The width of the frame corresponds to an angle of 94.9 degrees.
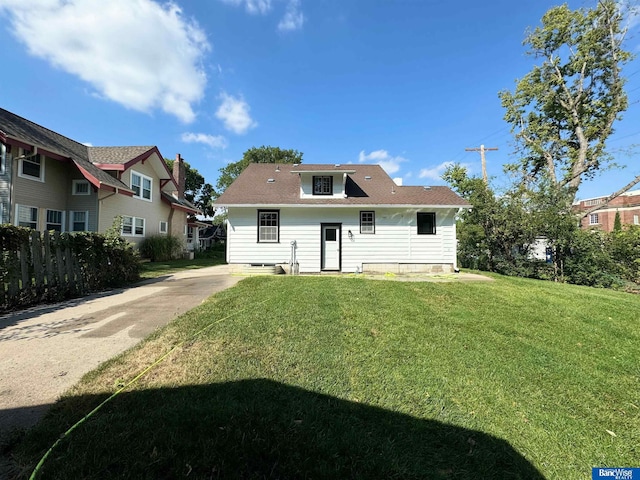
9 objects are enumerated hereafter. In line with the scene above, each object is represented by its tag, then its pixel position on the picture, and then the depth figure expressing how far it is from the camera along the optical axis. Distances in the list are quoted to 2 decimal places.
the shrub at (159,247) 17.80
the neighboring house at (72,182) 12.16
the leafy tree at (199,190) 45.16
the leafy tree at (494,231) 13.19
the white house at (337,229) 12.34
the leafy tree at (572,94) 19.00
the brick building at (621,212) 35.44
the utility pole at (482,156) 20.90
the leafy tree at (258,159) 38.09
